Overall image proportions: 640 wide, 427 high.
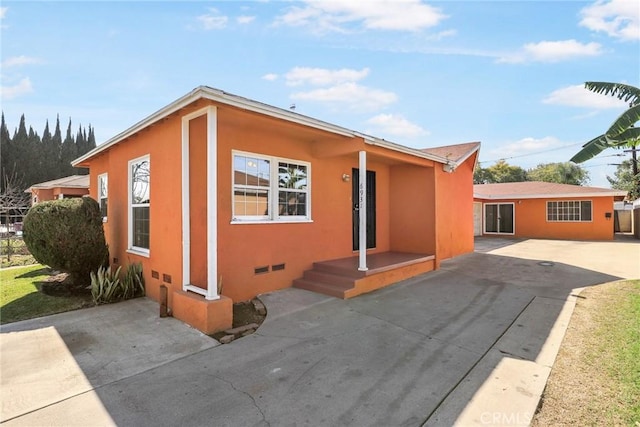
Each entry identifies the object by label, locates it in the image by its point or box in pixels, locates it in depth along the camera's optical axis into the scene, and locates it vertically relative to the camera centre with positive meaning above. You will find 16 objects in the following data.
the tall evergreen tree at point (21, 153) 34.03 +6.52
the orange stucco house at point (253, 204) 5.52 +0.16
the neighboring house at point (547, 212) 18.27 -0.21
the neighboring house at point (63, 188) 17.18 +1.41
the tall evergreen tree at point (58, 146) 37.42 +8.68
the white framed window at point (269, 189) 6.36 +0.48
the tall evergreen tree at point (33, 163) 34.88 +5.52
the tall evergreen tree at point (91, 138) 48.58 +11.47
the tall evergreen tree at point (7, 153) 32.88 +6.42
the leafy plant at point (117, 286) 6.32 -1.47
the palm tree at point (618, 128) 6.78 +1.73
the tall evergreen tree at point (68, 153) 38.81 +7.79
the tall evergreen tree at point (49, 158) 36.25 +6.48
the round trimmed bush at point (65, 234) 6.77 -0.42
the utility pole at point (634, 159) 23.80 +3.61
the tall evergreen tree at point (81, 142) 43.87 +10.20
